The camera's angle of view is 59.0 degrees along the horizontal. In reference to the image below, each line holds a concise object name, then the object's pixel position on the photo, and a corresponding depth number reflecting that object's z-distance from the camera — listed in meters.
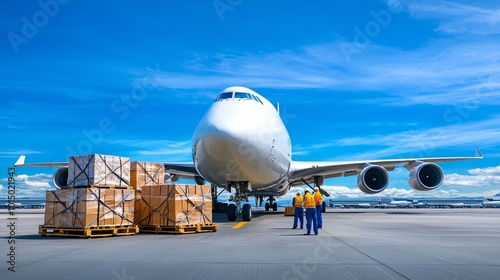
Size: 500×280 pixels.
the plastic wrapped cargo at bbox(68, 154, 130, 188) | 12.04
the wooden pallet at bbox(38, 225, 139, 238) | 11.26
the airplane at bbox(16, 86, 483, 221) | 15.44
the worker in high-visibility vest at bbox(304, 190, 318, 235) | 12.16
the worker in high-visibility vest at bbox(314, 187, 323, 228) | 13.77
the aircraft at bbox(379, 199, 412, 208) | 81.69
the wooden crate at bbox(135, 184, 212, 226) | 12.64
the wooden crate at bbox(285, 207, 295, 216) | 25.81
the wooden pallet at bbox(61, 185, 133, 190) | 11.95
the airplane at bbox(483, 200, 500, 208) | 85.47
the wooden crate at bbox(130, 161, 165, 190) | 13.96
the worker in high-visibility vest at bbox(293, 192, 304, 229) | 14.54
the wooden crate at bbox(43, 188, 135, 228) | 11.35
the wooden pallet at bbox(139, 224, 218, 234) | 12.46
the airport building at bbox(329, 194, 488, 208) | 84.31
